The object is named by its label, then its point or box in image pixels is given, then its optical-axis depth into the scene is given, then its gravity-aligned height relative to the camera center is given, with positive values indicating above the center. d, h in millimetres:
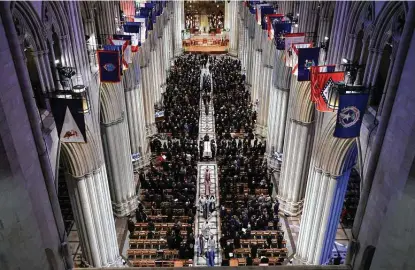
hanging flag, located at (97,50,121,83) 15305 -3639
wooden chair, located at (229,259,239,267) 16906 -12226
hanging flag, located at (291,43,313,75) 16745 -3334
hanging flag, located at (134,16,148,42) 23644 -3284
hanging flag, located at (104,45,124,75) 17372 -3322
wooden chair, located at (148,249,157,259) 17984 -12518
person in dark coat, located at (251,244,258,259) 17453 -12165
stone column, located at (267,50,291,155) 23297 -8135
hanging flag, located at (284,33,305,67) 17750 -3074
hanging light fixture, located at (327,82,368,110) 12160 -3683
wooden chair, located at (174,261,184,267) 17094 -12404
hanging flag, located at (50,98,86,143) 11641 -4310
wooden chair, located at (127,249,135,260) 17938 -12684
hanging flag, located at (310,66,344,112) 12844 -3664
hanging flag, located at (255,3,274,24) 27714 -2871
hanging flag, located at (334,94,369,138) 11445 -4136
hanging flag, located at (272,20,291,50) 20825 -3065
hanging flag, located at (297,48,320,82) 15469 -3500
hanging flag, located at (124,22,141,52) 21319 -3296
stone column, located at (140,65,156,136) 29406 -9902
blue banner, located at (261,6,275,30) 26394 -2754
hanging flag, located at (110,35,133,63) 18006 -3251
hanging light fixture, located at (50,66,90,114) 12309 -3797
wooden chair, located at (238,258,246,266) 17328 -12465
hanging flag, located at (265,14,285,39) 23047 -2823
